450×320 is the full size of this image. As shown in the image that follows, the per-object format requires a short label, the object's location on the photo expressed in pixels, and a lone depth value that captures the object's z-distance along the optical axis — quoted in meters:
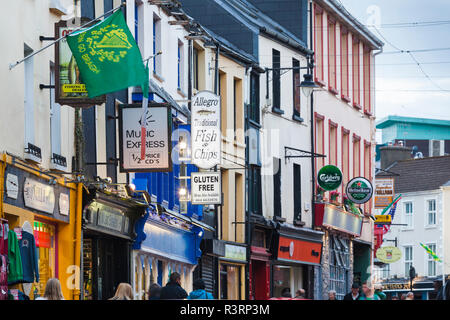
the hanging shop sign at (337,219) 42.94
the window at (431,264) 68.06
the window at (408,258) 69.62
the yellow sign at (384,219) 50.56
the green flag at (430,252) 65.25
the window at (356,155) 48.92
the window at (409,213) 69.69
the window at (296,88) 41.84
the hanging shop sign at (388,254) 50.19
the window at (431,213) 68.50
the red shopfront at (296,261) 39.78
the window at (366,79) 50.97
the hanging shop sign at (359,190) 43.58
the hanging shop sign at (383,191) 49.75
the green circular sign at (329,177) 41.47
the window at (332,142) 45.59
